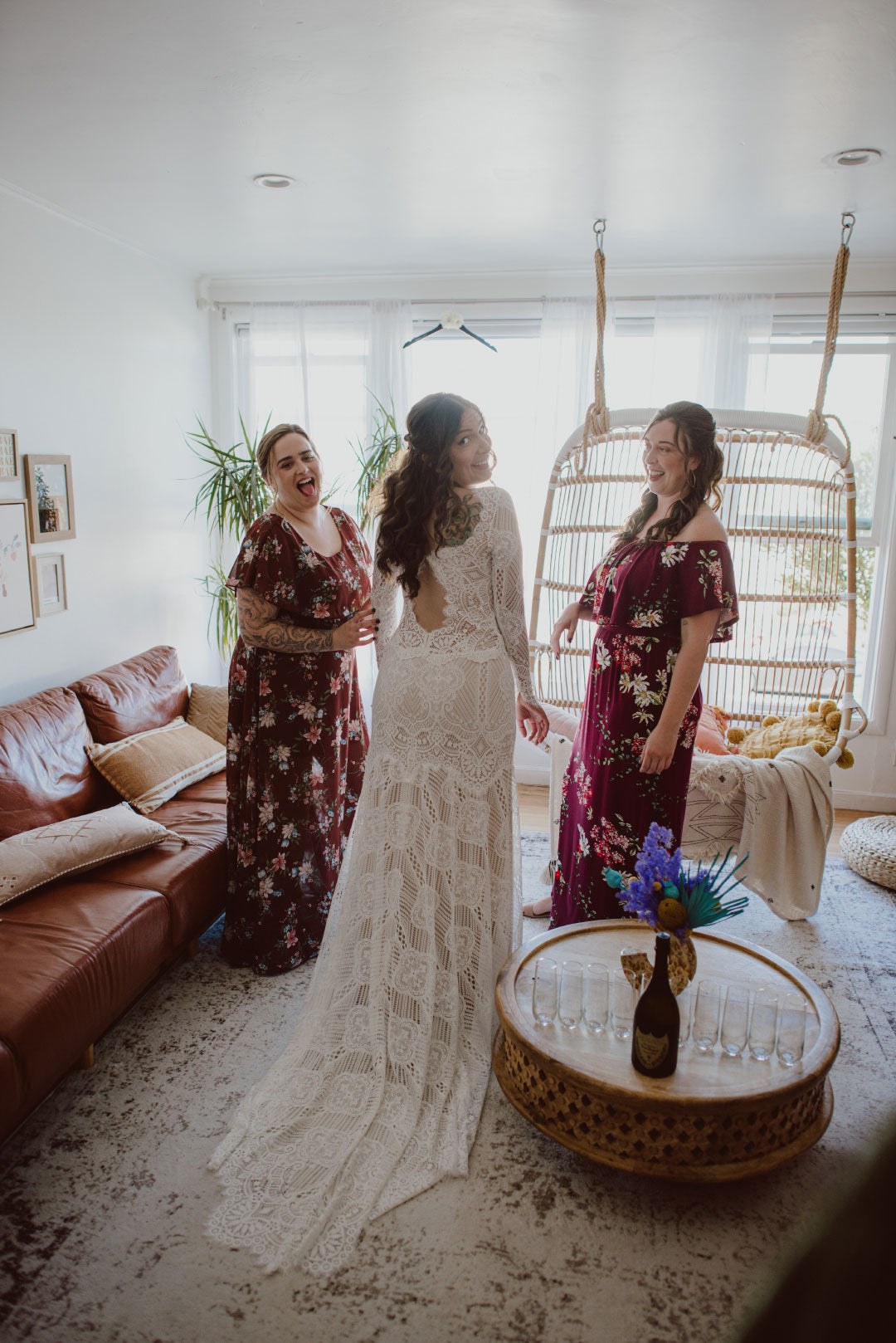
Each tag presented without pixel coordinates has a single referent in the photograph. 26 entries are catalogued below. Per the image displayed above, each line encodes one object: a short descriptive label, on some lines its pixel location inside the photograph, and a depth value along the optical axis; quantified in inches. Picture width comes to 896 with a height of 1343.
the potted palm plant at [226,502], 149.9
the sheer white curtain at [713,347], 154.5
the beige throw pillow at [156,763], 117.4
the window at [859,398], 158.9
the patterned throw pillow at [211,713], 140.3
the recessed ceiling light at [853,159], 100.8
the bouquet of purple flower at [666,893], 67.9
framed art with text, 118.0
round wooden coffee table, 67.1
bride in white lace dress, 83.8
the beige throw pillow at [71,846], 91.4
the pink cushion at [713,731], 131.0
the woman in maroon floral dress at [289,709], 101.1
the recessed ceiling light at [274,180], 111.7
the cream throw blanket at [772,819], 119.6
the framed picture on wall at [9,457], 117.2
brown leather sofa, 75.4
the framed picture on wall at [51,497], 123.1
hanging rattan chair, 126.7
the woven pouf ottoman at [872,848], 132.9
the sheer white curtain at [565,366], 161.2
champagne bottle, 68.1
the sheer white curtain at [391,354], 166.7
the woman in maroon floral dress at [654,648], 91.5
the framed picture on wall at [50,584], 125.6
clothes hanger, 154.6
